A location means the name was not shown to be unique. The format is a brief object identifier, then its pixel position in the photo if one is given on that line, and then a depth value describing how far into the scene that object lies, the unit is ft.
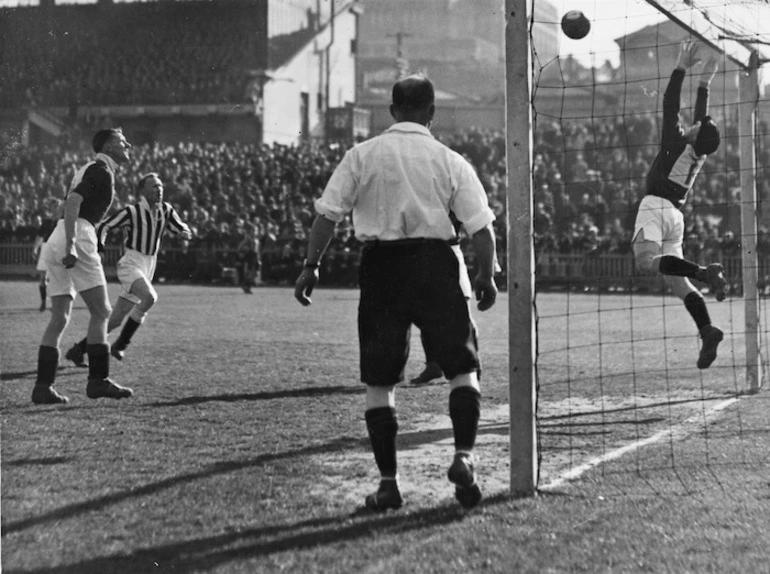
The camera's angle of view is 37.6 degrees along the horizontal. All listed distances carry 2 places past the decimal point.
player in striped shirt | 35.27
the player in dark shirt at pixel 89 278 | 27.04
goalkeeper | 27.45
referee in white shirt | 16.21
